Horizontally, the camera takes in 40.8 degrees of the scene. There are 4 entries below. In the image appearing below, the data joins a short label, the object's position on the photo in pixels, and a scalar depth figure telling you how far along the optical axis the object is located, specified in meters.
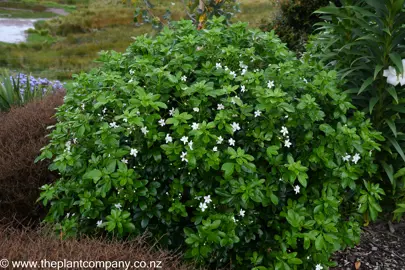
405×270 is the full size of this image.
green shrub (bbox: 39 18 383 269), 2.84
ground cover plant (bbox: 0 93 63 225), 4.06
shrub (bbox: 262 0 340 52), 7.73
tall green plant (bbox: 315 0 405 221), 3.67
